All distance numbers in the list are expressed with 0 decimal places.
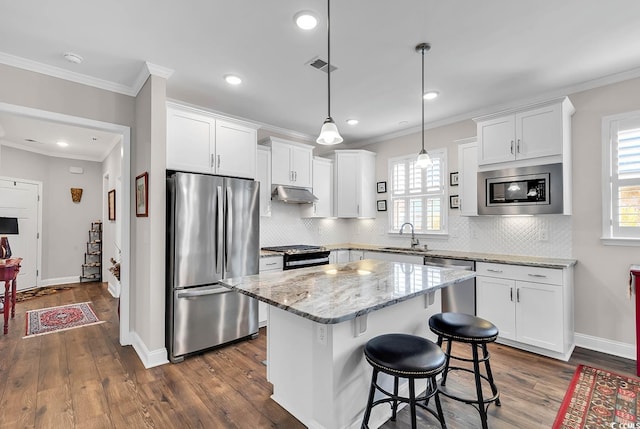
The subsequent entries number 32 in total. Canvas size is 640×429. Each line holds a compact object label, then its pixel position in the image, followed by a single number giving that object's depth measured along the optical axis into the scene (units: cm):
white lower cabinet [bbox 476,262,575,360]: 303
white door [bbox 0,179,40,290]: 566
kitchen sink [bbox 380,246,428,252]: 434
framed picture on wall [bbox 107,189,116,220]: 584
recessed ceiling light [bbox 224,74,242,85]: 315
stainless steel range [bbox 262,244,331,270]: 411
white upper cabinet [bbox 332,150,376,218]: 520
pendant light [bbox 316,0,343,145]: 217
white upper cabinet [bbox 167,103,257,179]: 328
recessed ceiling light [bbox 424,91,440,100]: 354
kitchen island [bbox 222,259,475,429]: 170
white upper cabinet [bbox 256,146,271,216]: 432
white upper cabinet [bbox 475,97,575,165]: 319
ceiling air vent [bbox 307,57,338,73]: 283
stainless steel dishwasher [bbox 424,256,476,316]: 357
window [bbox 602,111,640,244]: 309
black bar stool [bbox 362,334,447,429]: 157
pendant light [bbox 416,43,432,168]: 283
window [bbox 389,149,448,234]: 457
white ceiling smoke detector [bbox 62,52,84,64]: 271
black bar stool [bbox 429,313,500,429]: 197
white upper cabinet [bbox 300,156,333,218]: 503
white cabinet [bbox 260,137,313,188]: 446
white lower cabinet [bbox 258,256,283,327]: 393
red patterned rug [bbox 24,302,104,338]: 390
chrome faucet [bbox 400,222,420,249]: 470
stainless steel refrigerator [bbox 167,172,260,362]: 305
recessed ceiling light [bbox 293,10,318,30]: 219
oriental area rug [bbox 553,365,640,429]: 208
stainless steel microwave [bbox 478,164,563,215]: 325
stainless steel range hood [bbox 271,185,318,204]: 441
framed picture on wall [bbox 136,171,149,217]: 300
